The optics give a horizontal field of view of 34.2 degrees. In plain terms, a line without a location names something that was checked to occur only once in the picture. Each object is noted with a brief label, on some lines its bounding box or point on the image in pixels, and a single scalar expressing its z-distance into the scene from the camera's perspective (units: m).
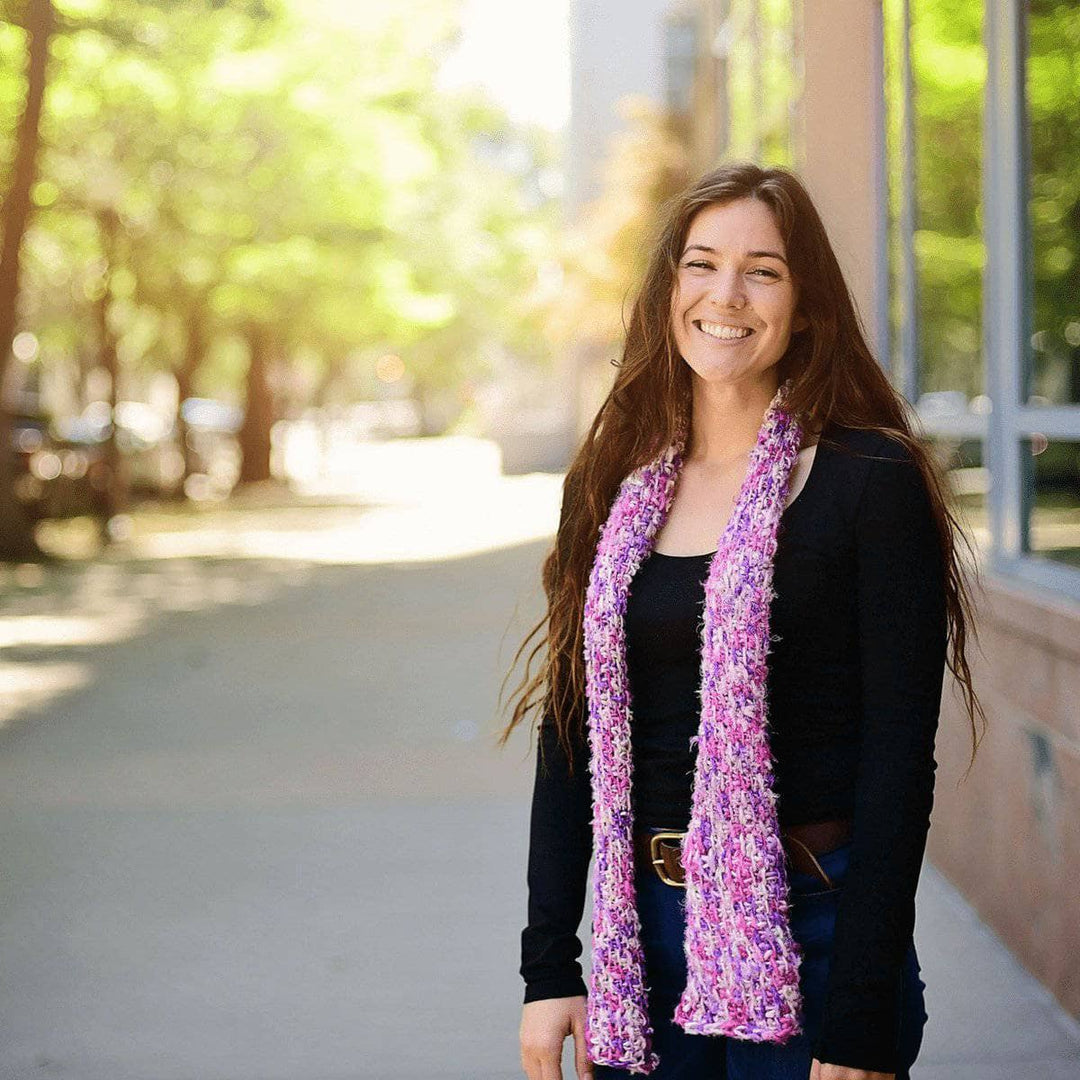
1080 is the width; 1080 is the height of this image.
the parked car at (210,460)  31.73
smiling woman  2.16
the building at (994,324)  5.02
